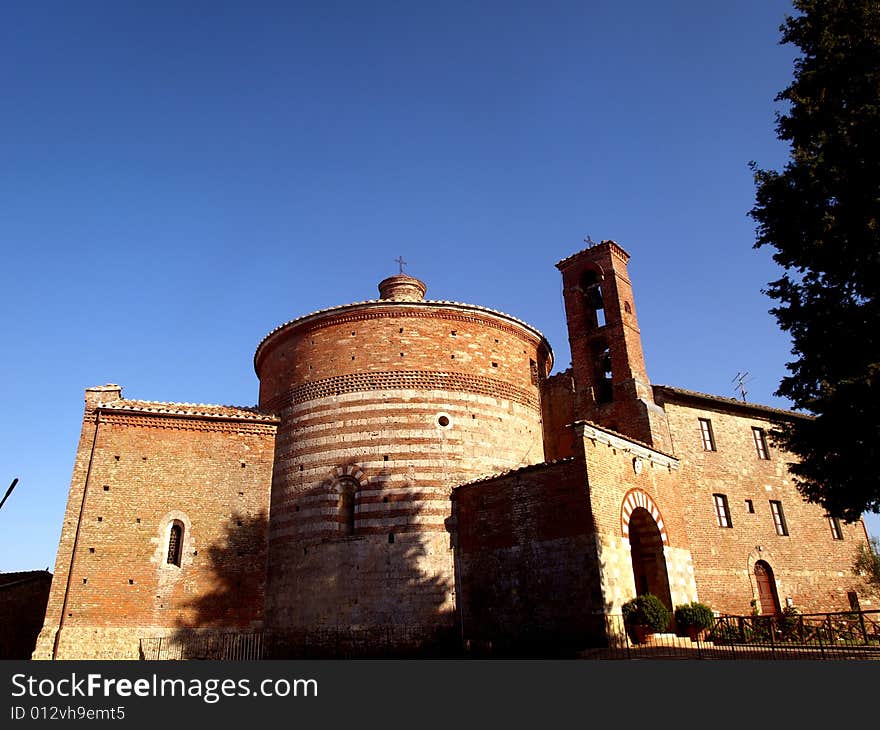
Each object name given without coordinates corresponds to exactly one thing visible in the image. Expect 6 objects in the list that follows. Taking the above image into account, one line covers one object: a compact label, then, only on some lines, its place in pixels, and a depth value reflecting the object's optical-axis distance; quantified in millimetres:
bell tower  20719
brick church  16781
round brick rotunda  18141
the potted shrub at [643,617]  14633
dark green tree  10977
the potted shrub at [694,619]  16109
